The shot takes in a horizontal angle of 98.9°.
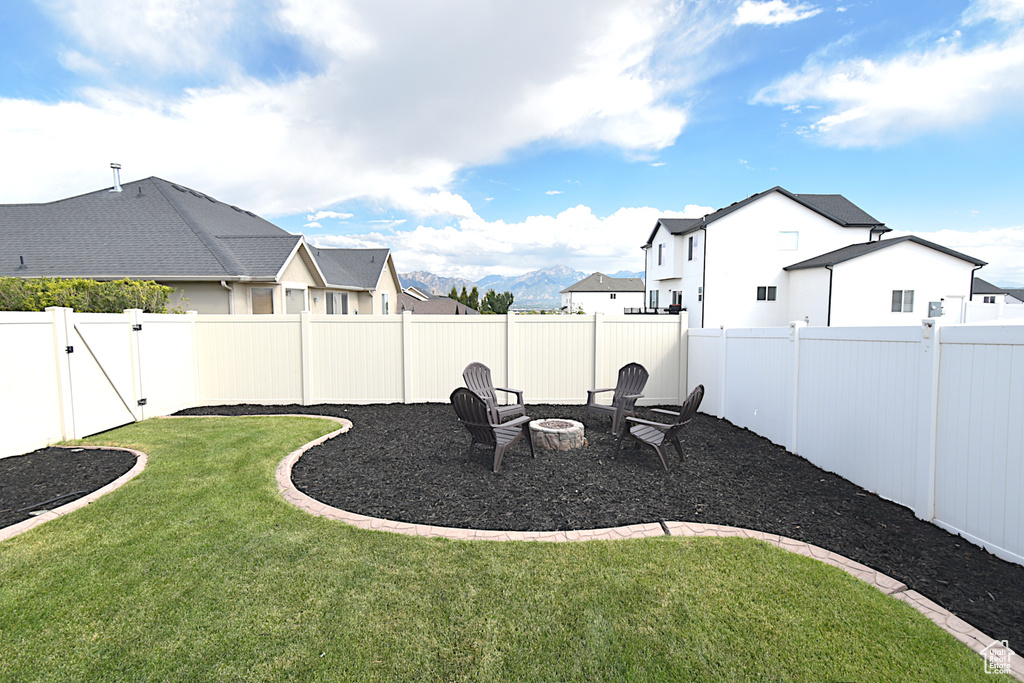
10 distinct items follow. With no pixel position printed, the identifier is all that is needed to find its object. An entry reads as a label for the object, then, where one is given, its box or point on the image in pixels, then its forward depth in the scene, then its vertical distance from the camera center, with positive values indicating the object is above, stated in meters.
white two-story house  20.55 +2.40
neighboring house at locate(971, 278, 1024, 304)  47.88 +2.78
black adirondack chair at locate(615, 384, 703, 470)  5.39 -1.47
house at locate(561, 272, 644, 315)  69.31 +3.44
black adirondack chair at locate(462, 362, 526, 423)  7.53 -1.30
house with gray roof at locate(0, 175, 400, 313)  12.79 +2.07
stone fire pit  6.15 -1.70
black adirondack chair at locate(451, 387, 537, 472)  5.40 -1.38
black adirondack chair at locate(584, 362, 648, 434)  7.57 -1.38
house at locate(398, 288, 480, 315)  32.00 +0.78
